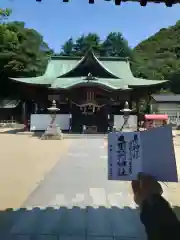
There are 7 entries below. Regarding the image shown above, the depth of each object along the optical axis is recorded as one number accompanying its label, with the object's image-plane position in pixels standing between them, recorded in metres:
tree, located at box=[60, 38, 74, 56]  37.29
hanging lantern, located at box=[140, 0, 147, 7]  2.59
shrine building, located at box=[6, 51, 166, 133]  13.99
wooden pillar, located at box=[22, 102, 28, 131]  15.38
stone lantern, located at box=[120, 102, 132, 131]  12.93
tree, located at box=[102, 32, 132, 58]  34.78
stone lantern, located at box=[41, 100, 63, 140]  11.50
